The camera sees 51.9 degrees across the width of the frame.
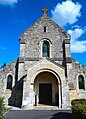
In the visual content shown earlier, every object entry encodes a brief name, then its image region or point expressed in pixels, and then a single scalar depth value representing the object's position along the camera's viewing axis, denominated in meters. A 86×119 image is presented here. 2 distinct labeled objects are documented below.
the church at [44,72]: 10.37
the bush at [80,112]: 4.61
